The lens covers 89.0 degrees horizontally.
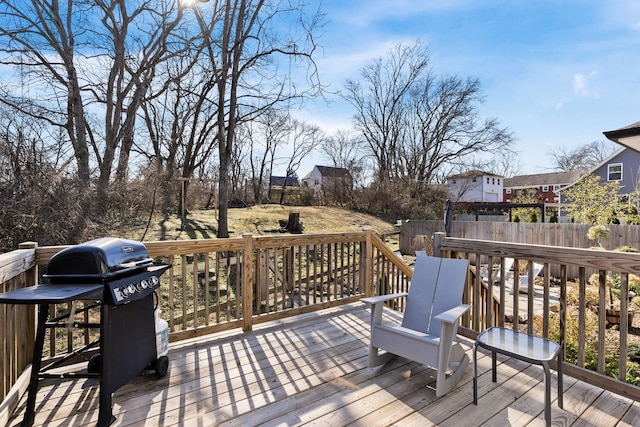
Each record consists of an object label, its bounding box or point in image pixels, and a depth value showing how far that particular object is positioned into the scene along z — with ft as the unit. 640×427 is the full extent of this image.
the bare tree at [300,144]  79.36
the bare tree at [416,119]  70.64
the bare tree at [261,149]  73.82
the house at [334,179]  71.17
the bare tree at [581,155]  81.24
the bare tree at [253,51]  28.40
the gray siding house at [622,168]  53.21
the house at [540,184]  98.02
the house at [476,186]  75.31
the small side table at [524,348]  6.00
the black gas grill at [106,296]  6.03
